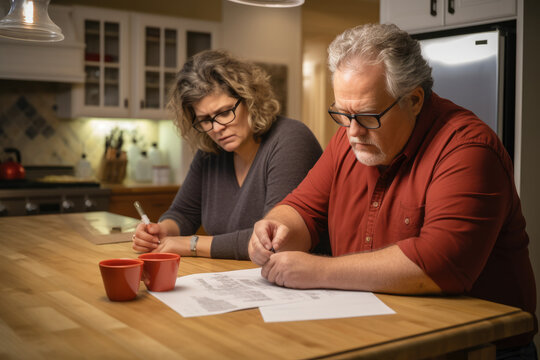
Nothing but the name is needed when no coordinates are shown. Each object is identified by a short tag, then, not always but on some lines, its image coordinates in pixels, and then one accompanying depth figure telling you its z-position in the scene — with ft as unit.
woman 6.38
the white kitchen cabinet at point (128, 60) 13.98
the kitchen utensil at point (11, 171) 12.91
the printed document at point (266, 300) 3.46
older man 3.89
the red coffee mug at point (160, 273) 3.88
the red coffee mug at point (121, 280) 3.66
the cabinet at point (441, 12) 9.00
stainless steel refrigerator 8.85
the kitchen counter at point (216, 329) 2.87
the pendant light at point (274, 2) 5.77
